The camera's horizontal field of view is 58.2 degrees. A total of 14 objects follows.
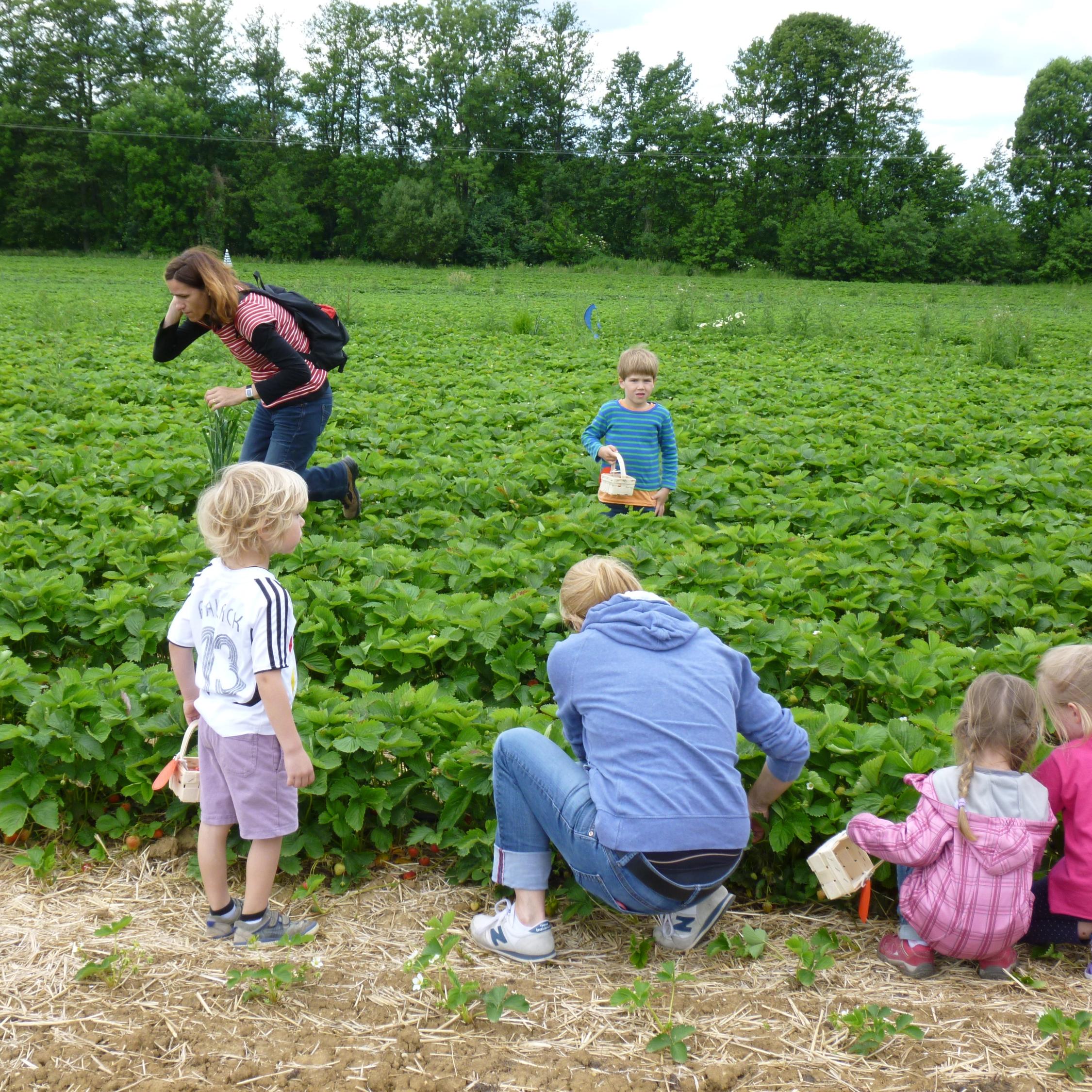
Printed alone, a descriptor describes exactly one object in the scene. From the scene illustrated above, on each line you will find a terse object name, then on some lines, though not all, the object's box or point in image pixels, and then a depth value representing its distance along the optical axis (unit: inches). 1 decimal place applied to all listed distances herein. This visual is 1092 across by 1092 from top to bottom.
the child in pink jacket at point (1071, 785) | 100.0
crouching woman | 93.4
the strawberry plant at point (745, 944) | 102.0
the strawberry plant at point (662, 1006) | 86.7
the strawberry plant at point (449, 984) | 89.7
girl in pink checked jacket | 95.5
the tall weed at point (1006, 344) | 542.3
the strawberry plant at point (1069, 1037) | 83.4
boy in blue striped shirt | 221.0
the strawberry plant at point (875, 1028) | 87.0
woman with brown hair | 178.7
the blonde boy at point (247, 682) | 97.9
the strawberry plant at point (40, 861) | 114.5
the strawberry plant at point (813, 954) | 96.1
